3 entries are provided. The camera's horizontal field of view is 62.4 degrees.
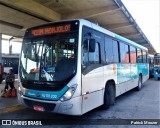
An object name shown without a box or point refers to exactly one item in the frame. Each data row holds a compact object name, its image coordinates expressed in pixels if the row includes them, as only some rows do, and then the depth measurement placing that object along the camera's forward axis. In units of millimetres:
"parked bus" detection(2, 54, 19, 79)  17153
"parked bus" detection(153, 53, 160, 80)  13685
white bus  3517
